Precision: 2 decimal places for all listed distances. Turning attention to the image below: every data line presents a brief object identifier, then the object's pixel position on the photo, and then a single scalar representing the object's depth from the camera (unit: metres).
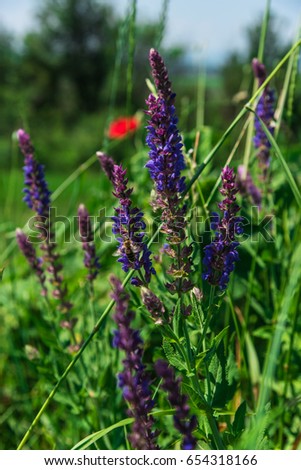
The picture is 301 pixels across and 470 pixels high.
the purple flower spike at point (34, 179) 1.06
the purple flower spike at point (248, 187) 1.15
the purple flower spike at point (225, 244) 0.89
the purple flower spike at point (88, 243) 1.05
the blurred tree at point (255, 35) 18.15
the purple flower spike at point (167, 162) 0.88
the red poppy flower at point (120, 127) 2.06
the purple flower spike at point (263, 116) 1.13
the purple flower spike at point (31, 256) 1.09
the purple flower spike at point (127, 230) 0.88
